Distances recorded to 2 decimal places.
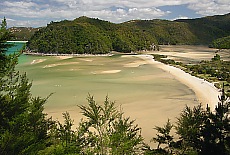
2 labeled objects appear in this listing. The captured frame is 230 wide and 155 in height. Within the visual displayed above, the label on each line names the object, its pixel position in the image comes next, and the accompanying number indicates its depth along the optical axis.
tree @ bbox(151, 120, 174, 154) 13.70
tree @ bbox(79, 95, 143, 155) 9.32
